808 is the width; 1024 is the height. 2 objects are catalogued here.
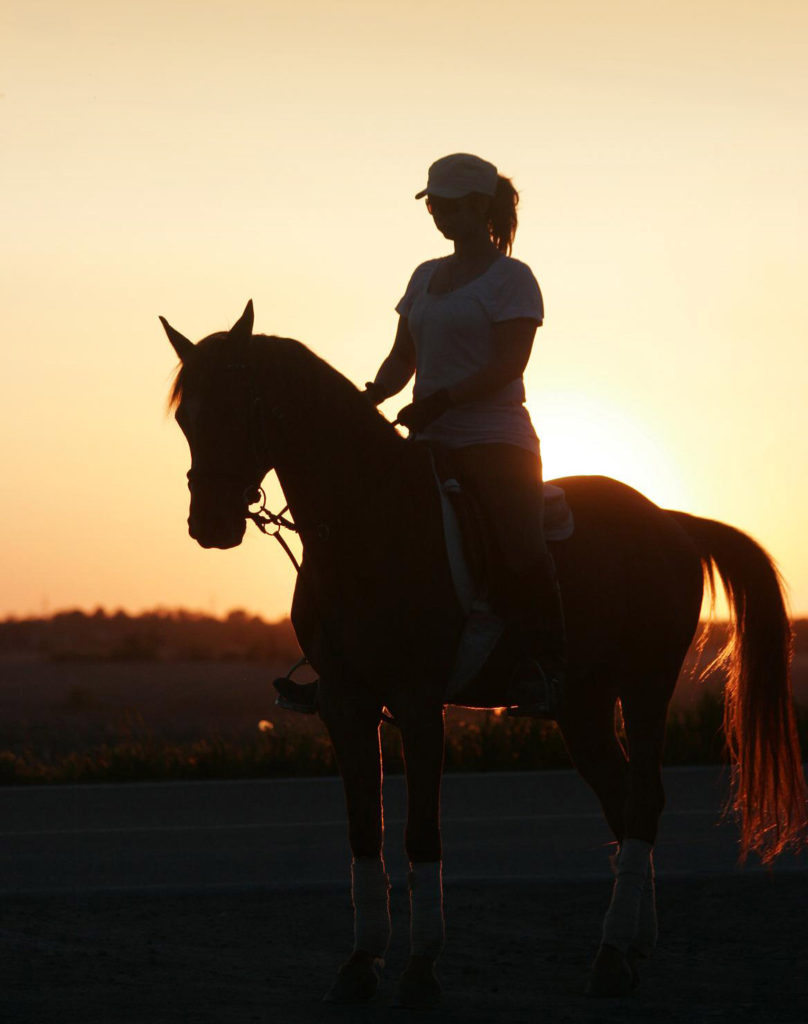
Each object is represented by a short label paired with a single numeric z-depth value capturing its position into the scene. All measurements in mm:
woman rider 15031
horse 14023
